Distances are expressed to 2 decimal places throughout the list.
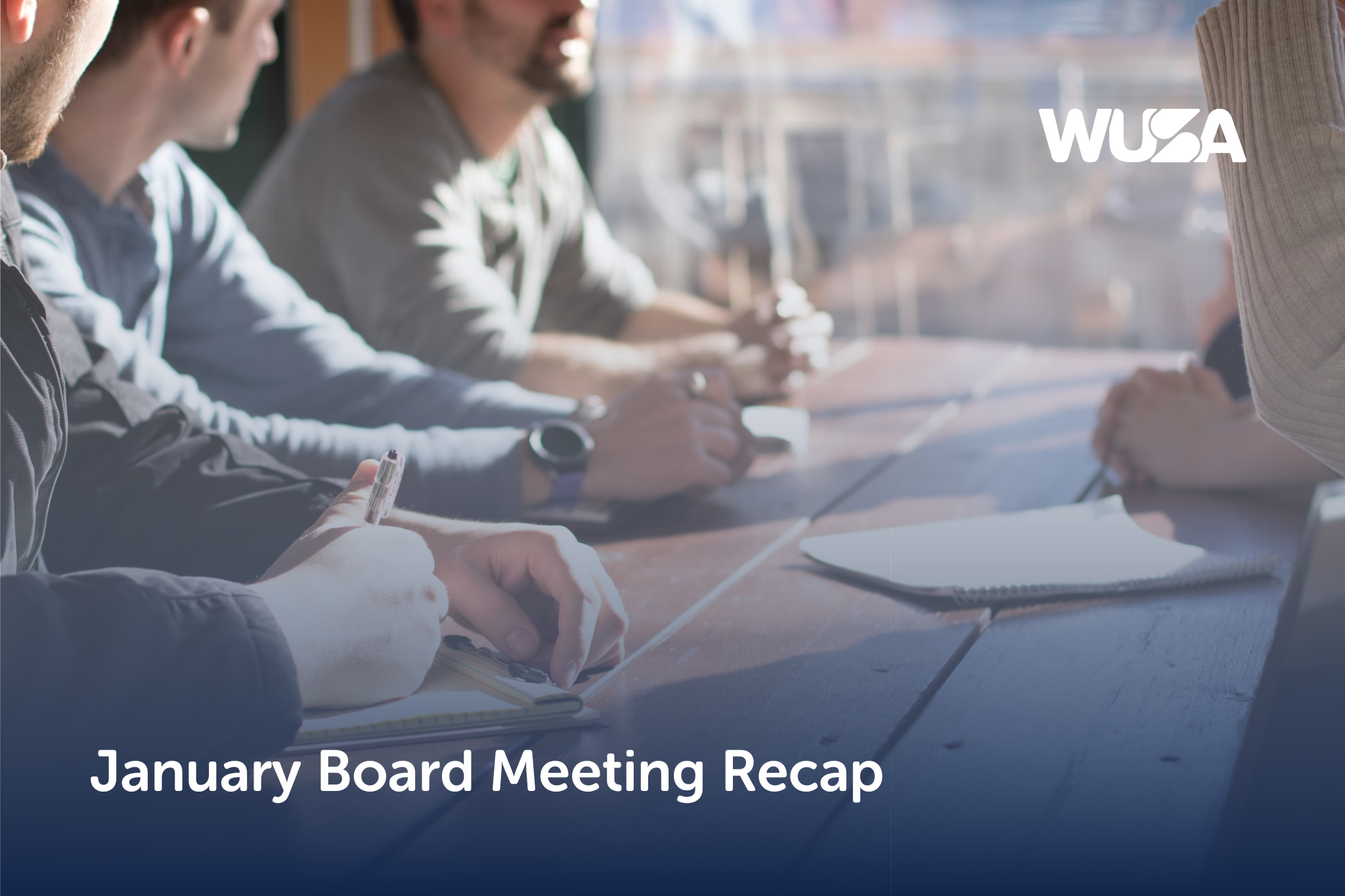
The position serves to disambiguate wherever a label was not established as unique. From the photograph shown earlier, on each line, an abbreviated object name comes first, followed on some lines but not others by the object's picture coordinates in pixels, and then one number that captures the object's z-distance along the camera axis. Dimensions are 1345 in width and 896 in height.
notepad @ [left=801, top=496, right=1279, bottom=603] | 1.92
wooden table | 1.67
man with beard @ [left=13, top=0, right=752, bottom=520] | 2.07
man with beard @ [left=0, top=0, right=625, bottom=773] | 1.70
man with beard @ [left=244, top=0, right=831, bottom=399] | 2.53
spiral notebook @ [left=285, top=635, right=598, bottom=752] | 1.73
